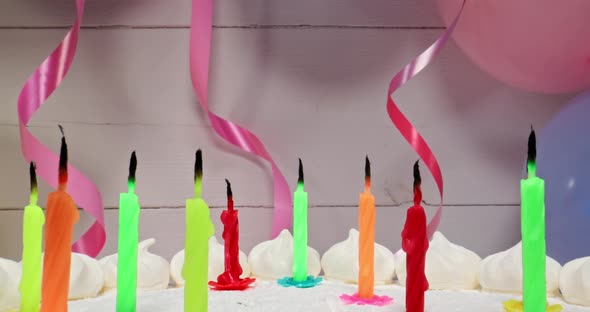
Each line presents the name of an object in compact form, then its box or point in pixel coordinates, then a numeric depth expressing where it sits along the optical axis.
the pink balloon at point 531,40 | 0.43
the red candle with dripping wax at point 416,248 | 0.34
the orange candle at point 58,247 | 0.32
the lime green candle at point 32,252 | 0.34
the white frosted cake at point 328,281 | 0.38
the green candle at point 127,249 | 0.35
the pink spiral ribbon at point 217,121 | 0.48
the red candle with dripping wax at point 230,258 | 0.41
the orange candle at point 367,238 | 0.37
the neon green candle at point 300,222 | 0.40
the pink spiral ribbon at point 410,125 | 0.45
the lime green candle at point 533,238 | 0.32
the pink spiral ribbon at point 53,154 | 0.46
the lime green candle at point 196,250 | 0.33
